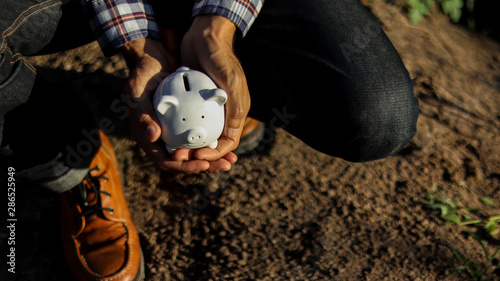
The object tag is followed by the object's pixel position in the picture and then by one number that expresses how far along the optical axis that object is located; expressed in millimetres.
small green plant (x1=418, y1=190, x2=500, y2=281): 1157
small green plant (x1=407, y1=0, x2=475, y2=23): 1481
